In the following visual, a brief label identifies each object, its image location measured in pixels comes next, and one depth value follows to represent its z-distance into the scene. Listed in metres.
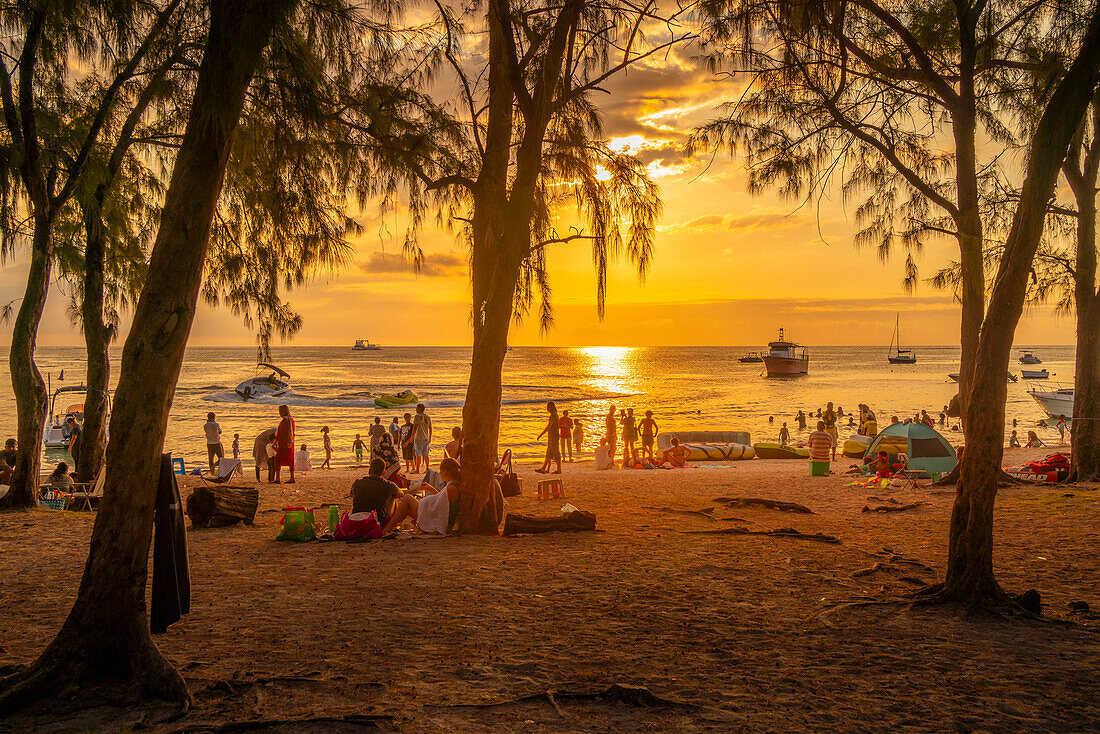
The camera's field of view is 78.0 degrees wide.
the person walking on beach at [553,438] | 16.76
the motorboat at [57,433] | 27.47
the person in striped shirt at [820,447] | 16.38
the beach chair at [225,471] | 13.27
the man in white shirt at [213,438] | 17.20
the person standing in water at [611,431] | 19.50
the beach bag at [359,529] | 8.73
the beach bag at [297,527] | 8.70
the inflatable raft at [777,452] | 23.12
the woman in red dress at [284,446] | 14.55
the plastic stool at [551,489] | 12.42
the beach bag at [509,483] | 12.41
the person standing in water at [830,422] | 21.47
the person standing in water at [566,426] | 20.49
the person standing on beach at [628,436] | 19.11
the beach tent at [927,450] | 14.99
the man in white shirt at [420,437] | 16.97
